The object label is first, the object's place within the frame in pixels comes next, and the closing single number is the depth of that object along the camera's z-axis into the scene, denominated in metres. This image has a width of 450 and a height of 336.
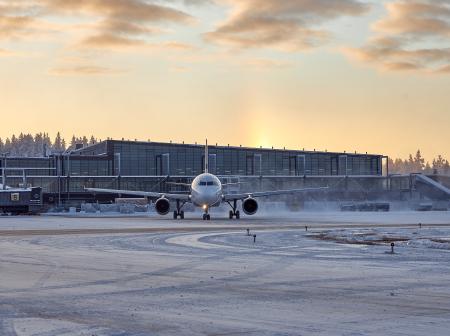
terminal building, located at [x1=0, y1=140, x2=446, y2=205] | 141.38
